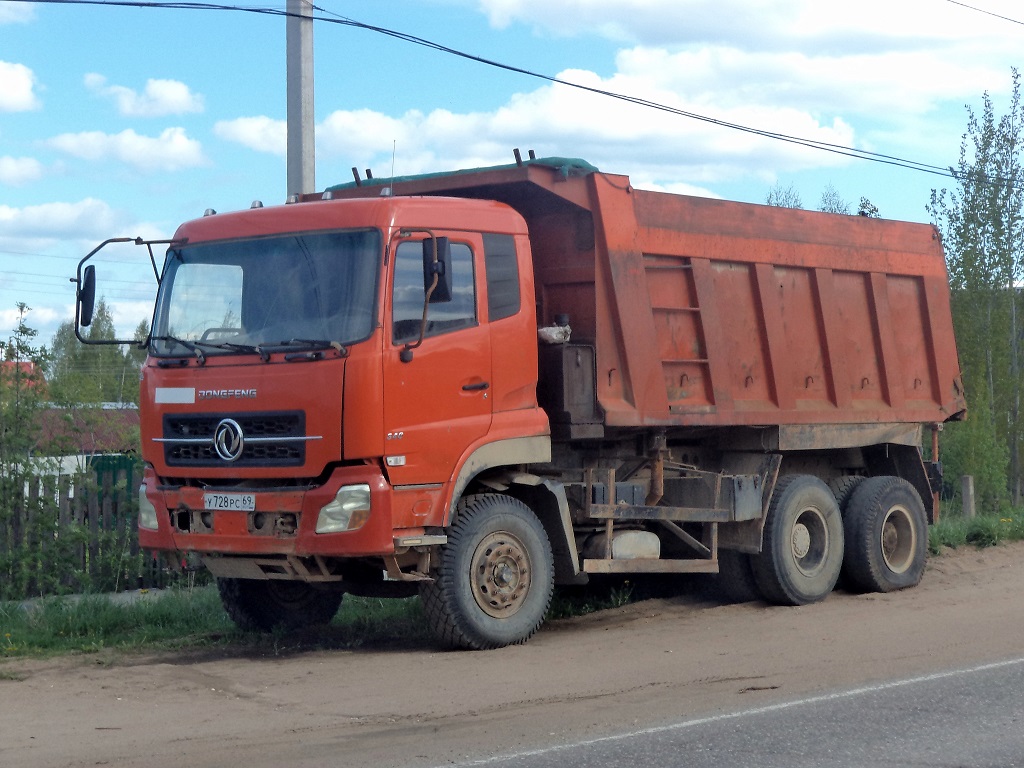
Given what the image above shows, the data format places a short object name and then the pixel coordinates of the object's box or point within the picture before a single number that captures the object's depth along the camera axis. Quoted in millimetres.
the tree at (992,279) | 23000
